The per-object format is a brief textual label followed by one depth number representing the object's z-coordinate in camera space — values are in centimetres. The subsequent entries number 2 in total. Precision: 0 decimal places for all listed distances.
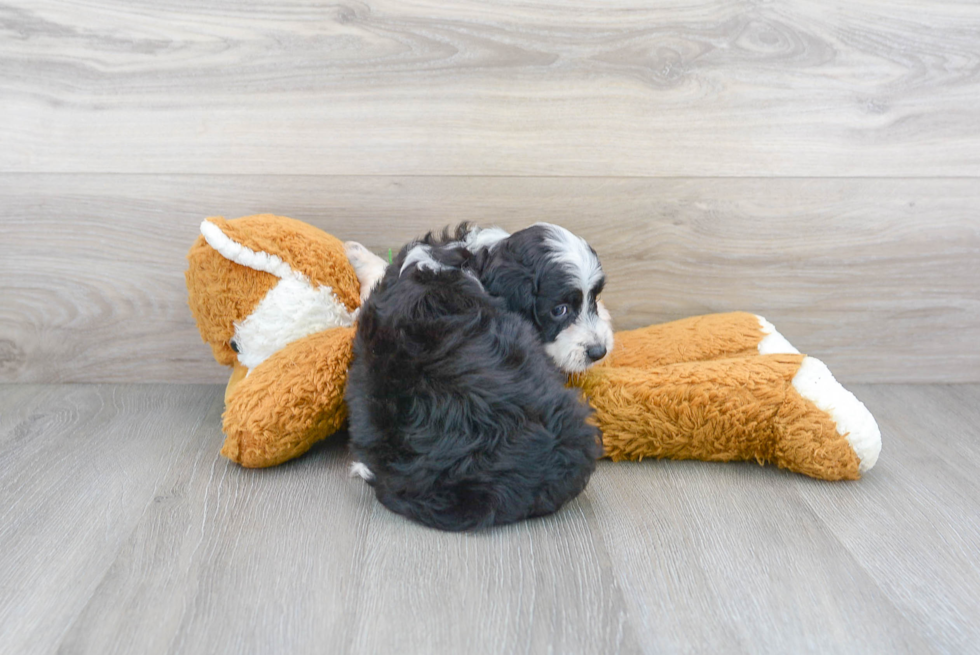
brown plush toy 84
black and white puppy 76
